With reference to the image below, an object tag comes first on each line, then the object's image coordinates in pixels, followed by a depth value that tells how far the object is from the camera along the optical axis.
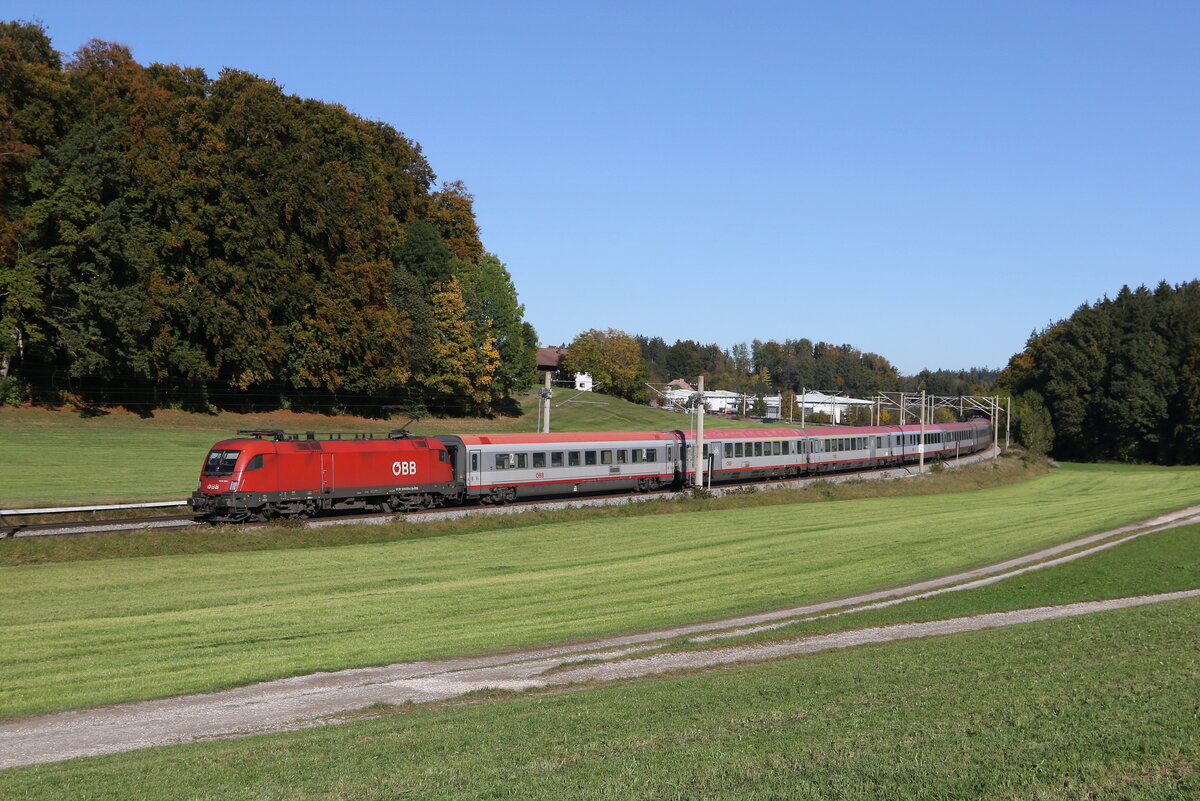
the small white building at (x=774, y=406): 192.62
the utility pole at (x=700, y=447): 52.53
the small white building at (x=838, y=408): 150.18
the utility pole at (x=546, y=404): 55.77
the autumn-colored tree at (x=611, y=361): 158.00
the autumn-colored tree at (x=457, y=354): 84.88
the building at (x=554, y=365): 169.65
